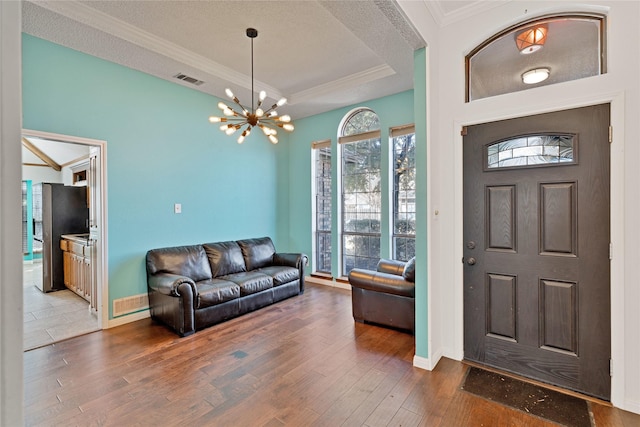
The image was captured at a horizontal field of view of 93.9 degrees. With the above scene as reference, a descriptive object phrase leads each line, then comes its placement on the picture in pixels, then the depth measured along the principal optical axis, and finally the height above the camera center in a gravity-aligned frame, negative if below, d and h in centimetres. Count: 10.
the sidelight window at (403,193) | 451 +27
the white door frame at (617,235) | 204 -18
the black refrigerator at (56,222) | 488 -15
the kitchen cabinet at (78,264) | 419 -79
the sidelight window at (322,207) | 550 +7
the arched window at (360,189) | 492 +36
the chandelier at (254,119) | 318 +105
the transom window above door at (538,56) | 224 +126
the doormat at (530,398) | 199 -138
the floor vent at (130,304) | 358 -114
